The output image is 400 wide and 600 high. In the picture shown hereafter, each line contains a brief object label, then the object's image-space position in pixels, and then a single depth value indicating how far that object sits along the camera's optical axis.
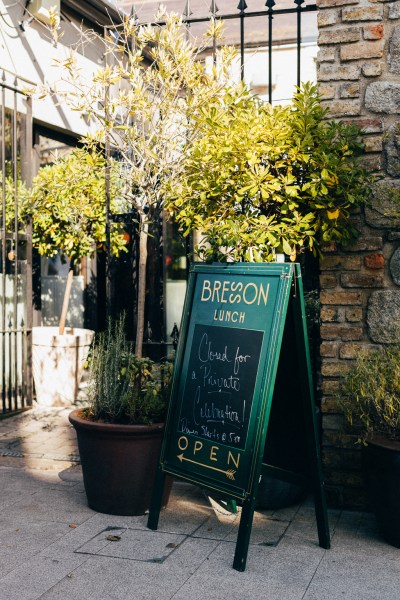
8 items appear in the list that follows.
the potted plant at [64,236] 6.77
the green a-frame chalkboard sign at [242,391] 3.65
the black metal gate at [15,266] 6.70
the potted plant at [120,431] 4.20
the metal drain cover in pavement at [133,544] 3.66
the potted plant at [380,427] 3.69
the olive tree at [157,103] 4.42
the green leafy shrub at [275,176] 4.08
